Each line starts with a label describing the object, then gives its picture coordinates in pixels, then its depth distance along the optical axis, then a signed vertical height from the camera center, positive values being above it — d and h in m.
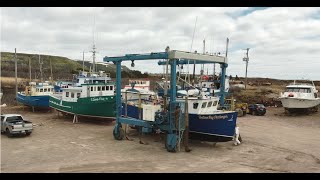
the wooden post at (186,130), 13.69 -2.70
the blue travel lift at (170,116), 13.55 -1.93
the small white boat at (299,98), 26.36 -1.42
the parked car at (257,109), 27.05 -2.86
